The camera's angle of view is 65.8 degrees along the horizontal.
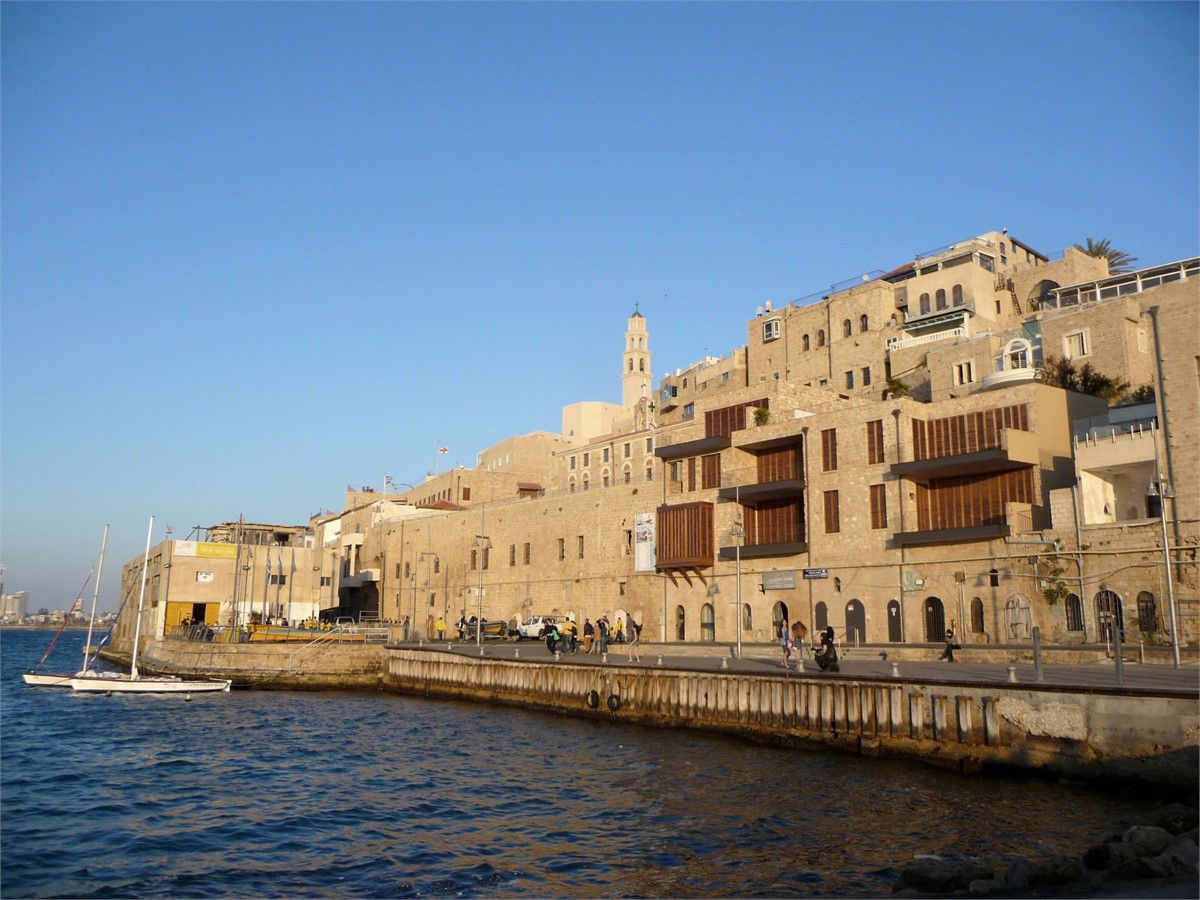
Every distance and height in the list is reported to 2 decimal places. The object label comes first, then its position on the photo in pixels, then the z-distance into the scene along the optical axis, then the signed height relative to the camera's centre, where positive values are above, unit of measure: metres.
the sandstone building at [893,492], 32.75 +5.39
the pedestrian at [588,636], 45.19 -1.43
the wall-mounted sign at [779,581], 43.94 +1.21
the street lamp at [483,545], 66.11 +4.48
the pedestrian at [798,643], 29.52 -1.21
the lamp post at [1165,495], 24.97 +3.53
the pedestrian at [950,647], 32.12 -1.40
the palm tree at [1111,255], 63.78 +23.93
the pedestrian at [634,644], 36.88 -1.51
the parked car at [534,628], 57.34 -1.30
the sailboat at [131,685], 43.19 -3.57
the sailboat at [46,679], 46.06 -3.56
